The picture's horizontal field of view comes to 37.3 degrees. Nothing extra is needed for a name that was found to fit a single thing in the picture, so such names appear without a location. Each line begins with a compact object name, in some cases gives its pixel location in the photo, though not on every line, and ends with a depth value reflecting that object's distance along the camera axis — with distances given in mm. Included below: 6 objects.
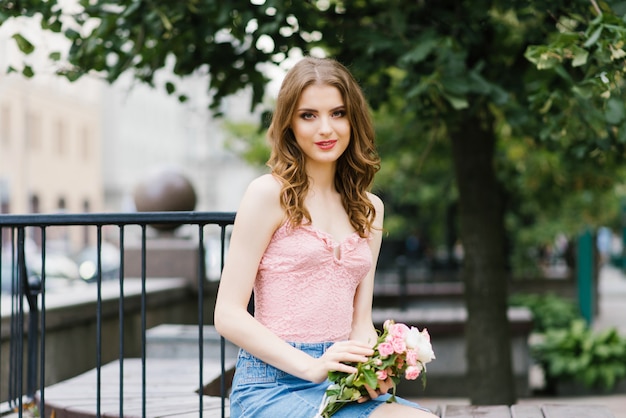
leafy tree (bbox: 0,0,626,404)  4922
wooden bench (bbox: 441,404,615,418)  3822
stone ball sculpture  10453
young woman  2803
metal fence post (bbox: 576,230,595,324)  16844
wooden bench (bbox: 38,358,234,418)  4289
